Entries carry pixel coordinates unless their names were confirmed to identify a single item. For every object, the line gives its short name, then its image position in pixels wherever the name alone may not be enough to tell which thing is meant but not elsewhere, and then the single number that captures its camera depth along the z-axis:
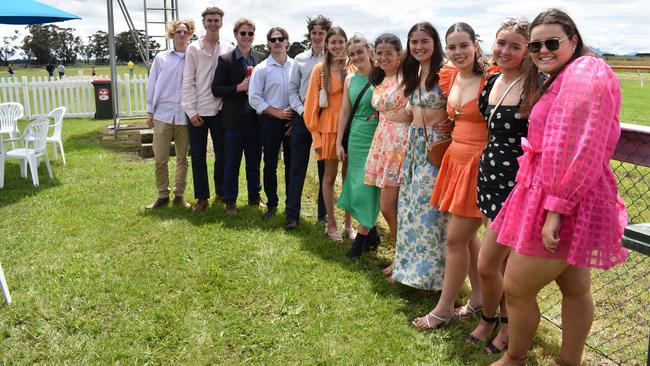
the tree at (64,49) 83.94
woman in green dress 4.22
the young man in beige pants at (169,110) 5.61
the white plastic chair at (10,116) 8.27
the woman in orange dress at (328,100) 4.43
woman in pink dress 1.93
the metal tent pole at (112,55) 9.66
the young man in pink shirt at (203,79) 5.36
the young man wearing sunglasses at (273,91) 5.13
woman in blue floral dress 3.41
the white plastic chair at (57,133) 8.03
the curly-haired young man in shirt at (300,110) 4.89
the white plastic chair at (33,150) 6.76
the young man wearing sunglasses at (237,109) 5.28
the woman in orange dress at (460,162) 2.98
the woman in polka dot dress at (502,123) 2.52
